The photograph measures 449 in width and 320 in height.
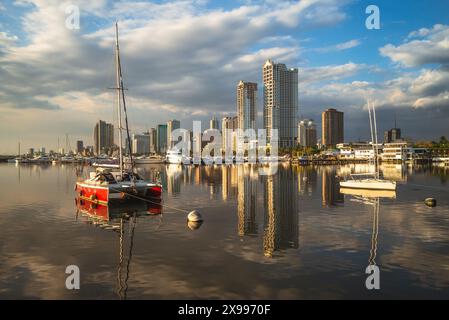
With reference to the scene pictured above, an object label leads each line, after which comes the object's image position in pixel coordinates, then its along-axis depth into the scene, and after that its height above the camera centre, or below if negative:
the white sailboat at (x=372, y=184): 63.73 -5.64
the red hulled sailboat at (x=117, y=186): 46.94 -3.80
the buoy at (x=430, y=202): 47.96 -6.67
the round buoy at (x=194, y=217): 37.04 -6.17
